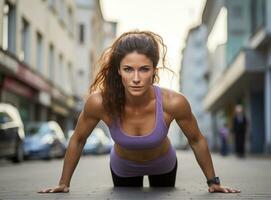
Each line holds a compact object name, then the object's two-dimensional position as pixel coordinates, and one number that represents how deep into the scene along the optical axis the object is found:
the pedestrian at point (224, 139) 30.60
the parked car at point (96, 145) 37.63
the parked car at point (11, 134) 17.88
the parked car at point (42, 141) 23.19
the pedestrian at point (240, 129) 24.41
